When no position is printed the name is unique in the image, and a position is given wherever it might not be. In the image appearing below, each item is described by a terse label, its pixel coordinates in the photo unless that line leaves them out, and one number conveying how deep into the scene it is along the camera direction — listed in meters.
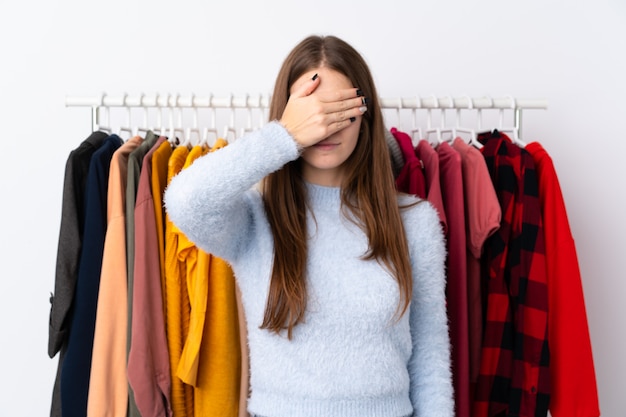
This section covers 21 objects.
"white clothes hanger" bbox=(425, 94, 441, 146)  1.78
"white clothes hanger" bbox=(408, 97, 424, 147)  1.77
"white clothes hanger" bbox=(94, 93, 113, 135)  1.77
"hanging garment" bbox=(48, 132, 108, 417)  1.51
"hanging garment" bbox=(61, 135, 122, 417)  1.52
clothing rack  1.74
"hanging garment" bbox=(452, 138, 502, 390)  1.59
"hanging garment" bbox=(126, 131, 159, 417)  1.53
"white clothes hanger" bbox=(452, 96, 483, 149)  1.77
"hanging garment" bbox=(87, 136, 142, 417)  1.51
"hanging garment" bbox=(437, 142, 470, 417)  1.57
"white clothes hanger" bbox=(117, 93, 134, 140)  1.77
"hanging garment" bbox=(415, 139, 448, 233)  1.57
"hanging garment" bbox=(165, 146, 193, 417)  1.56
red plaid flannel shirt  1.56
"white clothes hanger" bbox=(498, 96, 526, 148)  1.77
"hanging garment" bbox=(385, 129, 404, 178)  1.64
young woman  1.14
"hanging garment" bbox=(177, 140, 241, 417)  1.54
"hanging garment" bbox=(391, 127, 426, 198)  1.58
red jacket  1.60
